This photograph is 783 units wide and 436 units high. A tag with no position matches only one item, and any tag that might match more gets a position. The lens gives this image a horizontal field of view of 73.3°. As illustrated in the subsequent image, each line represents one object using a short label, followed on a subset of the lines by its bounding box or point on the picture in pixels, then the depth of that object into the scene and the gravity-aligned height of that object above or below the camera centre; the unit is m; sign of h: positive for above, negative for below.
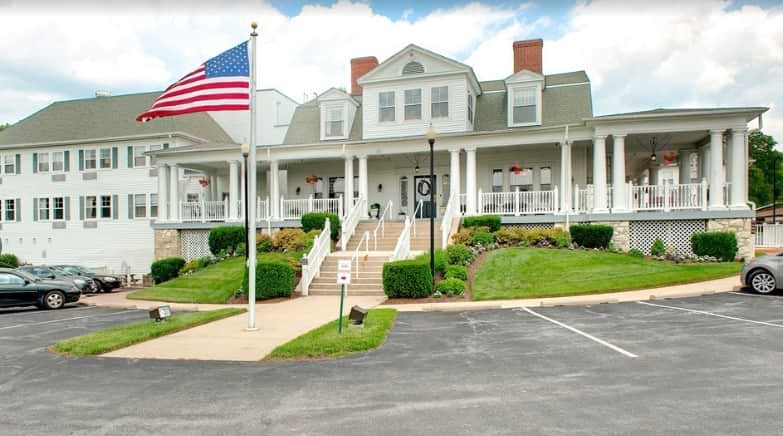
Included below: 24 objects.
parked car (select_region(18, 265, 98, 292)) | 23.72 -2.50
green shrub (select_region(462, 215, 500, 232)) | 20.19 -0.15
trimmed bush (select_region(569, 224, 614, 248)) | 19.02 -0.69
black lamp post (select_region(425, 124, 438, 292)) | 14.75 +0.77
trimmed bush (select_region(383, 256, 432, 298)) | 14.75 -1.72
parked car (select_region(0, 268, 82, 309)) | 16.50 -2.25
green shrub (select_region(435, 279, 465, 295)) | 14.87 -1.97
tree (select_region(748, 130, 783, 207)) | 57.00 +5.00
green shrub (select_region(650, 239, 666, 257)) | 18.81 -1.20
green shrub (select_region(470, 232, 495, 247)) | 18.95 -0.79
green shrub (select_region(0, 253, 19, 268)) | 33.03 -2.50
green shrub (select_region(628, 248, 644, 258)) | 18.77 -1.33
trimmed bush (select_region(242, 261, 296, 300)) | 15.99 -1.86
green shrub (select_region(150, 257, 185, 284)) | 23.78 -2.25
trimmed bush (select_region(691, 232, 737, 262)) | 18.05 -1.03
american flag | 11.73 +3.07
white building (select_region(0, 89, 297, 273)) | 33.34 +2.70
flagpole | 10.42 +0.00
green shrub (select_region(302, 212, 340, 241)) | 21.83 -0.06
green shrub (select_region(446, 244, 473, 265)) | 17.13 -1.23
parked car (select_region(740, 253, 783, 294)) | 13.73 -1.56
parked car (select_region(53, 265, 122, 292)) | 25.60 -2.89
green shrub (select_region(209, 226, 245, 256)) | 22.86 -0.85
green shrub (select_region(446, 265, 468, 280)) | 15.76 -1.65
